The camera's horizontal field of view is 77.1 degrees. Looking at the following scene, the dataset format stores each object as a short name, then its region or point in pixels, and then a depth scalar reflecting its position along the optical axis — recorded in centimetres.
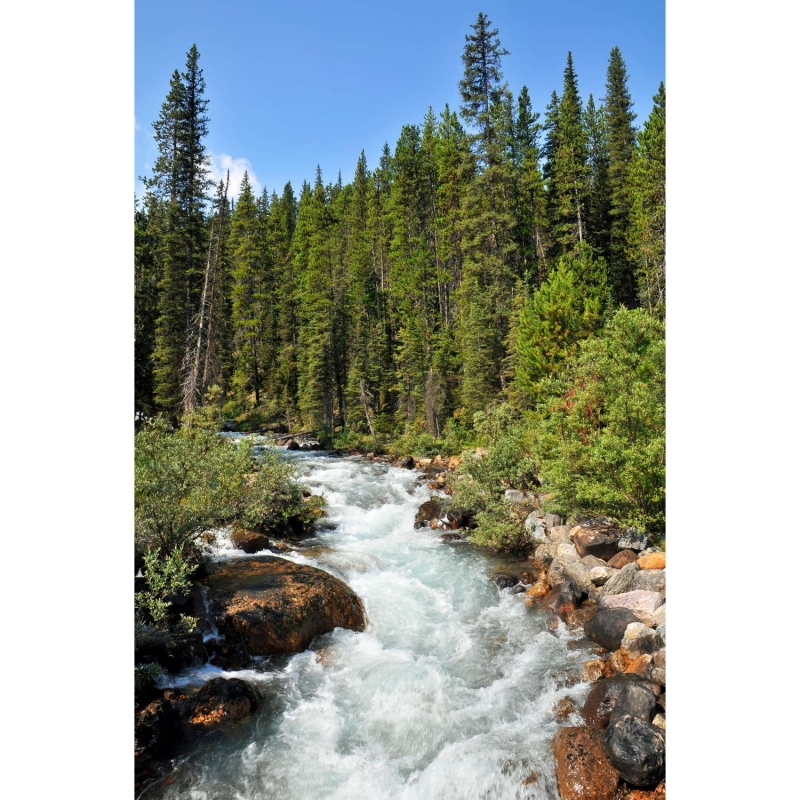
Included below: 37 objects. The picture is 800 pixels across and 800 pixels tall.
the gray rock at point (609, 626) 595
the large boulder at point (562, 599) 713
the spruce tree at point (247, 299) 3061
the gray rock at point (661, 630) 544
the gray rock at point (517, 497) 1105
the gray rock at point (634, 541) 765
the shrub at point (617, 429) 728
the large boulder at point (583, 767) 393
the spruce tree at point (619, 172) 2456
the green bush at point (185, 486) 634
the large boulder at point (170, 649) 505
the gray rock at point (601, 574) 731
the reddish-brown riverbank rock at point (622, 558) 749
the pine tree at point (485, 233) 1966
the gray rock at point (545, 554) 888
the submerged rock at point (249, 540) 847
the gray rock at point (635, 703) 432
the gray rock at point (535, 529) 972
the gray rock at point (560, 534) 898
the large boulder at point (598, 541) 792
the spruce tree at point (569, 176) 2305
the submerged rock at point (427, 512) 1189
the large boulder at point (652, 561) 705
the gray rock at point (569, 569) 752
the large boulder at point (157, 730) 428
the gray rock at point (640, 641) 538
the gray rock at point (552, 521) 982
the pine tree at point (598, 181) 2522
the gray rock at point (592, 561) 765
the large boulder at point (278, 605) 608
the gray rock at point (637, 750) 383
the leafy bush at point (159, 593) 511
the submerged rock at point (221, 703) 476
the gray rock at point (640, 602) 600
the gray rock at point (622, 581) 688
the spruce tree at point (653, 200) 1357
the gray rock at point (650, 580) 653
